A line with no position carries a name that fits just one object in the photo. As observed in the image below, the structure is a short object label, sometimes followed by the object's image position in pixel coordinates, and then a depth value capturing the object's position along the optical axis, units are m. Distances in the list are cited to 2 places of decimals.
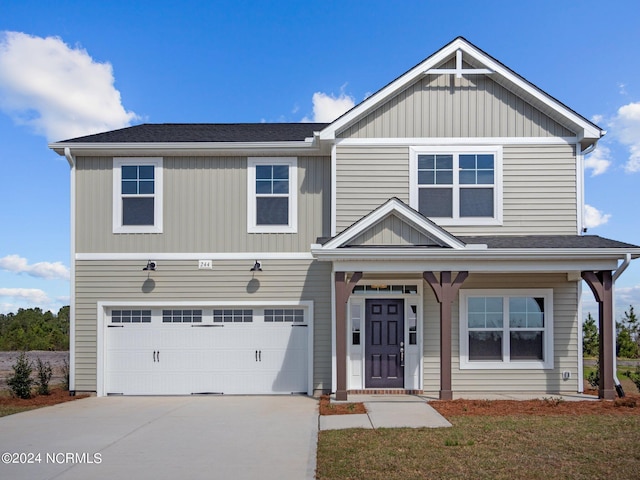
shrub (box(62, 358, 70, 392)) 14.89
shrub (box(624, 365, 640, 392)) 13.09
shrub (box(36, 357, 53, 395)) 14.16
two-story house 13.60
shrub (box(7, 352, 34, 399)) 13.56
